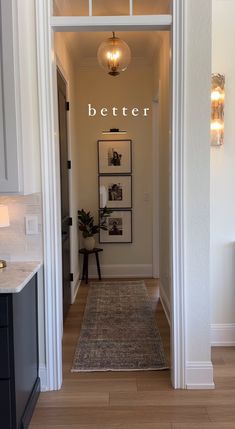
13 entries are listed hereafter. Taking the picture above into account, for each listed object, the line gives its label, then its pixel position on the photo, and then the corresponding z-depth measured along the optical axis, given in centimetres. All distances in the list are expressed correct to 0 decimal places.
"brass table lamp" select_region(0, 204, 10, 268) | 244
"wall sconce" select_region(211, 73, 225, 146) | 317
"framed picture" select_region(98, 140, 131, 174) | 554
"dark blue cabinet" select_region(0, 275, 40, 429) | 199
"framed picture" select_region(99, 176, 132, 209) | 560
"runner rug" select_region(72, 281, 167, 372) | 302
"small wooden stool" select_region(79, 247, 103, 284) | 531
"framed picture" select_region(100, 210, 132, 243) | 564
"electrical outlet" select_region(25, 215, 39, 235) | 256
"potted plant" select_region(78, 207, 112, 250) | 536
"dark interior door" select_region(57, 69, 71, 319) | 388
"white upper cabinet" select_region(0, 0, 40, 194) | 211
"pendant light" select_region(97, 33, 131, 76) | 351
